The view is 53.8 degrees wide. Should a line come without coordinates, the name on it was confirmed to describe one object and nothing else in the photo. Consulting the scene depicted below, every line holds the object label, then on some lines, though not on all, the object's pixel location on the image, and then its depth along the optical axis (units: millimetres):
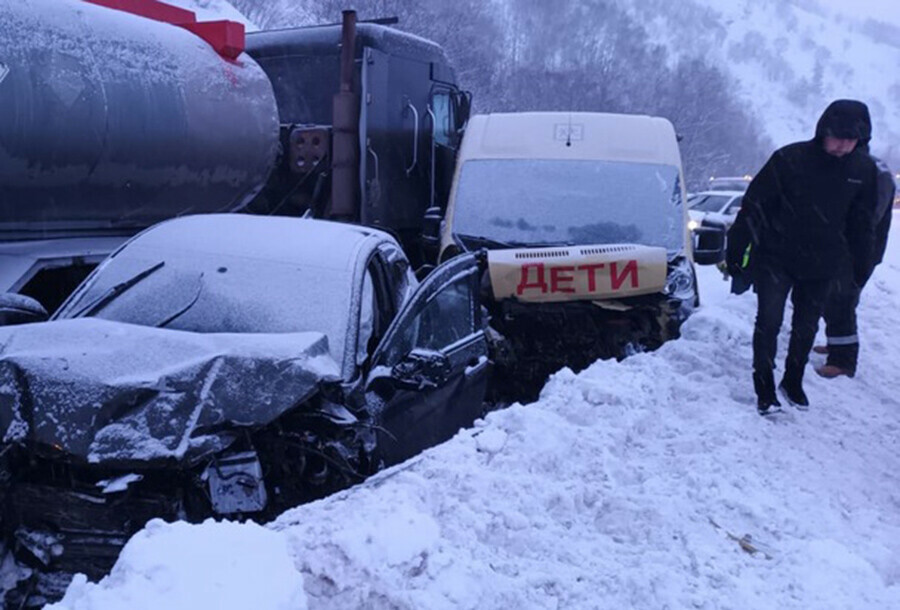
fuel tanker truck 5672
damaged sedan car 3342
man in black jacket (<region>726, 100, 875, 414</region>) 5184
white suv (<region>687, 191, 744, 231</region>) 21947
